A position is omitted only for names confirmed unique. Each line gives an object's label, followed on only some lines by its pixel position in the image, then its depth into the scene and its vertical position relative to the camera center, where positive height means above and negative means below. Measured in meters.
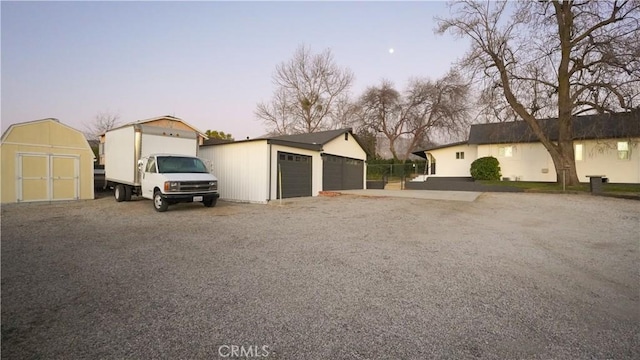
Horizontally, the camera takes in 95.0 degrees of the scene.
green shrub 22.75 +0.88
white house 20.31 +2.38
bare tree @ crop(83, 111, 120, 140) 43.18 +8.37
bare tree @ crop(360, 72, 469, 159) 39.28 +9.61
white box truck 9.87 +0.52
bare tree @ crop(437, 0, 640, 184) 15.30 +6.53
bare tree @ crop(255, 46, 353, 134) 35.53 +9.76
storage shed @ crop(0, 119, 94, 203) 11.27 +0.74
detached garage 13.45 +0.68
